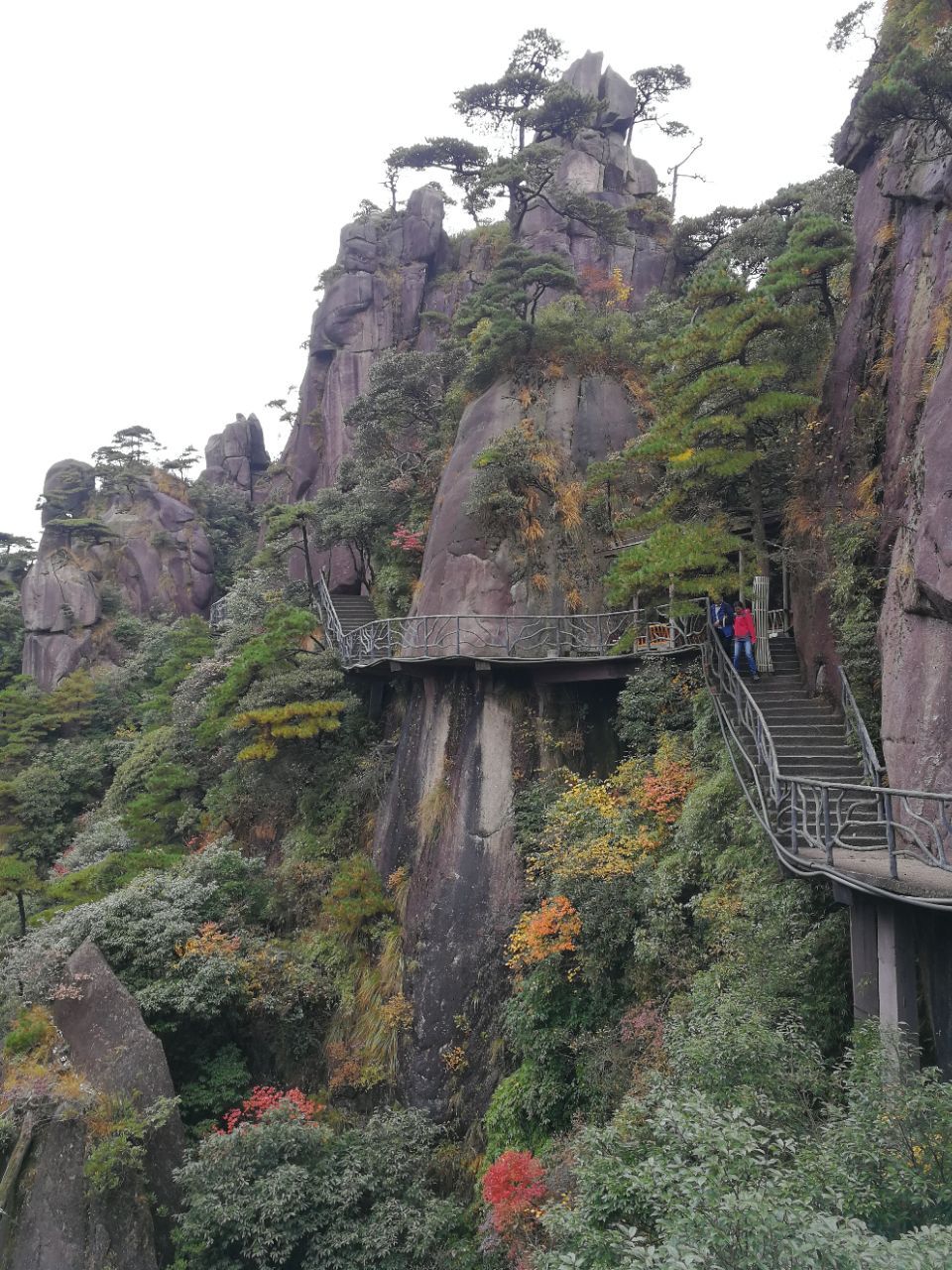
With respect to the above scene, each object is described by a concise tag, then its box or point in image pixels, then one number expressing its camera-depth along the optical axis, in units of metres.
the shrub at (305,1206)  10.20
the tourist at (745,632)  12.33
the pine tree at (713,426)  12.17
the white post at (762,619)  12.93
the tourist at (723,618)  13.05
